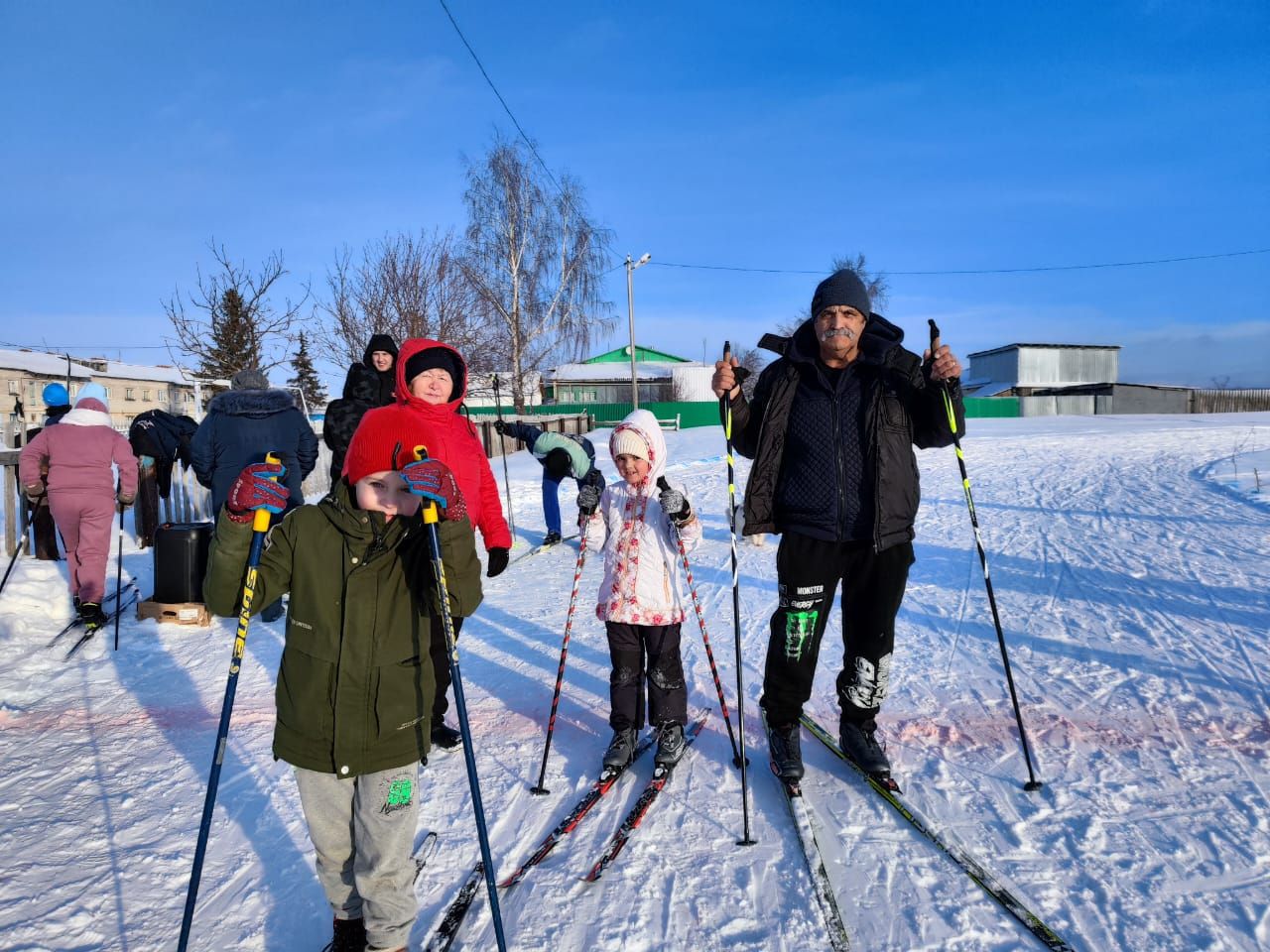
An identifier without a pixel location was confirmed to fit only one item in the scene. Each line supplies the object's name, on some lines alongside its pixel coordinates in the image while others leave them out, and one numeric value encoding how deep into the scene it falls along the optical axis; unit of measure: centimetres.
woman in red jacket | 312
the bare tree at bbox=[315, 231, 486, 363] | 1802
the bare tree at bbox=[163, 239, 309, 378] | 1372
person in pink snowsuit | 565
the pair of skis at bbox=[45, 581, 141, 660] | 548
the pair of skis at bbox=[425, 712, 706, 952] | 244
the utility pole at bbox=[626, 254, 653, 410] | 2769
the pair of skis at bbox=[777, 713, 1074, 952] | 234
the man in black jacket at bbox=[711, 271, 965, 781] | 318
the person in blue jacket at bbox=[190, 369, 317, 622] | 543
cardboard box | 602
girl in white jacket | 349
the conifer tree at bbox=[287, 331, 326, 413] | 3817
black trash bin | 602
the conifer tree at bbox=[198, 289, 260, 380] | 1372
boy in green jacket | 216
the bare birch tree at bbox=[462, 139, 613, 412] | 2623
